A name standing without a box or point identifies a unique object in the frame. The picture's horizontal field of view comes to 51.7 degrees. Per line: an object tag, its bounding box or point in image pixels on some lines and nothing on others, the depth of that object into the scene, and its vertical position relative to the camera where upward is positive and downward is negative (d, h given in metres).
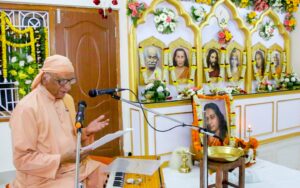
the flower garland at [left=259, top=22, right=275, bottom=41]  5.78 +0.86
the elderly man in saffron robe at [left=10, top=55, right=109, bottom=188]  1.83 -0.35
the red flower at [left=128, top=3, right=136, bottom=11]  4.27 +1.00
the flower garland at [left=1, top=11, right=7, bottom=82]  3.70 +0.43
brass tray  2.75 -0.71
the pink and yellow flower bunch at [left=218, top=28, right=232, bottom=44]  5.23 +0.70
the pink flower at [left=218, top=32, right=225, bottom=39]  5.22 +0.72
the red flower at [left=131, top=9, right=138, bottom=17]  4.29 +0.91
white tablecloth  3.41 -1.17
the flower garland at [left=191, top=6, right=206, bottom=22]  4.93 +1.03
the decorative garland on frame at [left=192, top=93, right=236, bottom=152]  4.24 -0.51
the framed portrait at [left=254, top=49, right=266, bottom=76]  5.72 +0.32
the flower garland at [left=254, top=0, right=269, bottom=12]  5.65 +1.32
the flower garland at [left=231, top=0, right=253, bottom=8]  5.46 +1.32
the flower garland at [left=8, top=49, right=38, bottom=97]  3.79 +0.13
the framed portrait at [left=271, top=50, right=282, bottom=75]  5.96 +0.32
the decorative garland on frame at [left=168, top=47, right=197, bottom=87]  4.95 +0.13
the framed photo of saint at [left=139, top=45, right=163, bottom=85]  4.51 +0.22
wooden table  2.72 -0.81
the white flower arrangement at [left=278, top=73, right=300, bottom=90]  5.68 -0.10
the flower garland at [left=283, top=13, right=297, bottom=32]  6.00 +1.06
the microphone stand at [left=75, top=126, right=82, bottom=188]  1.25 -0.32
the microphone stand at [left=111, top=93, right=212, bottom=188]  1.63 -0.39
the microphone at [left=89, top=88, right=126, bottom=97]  1.51 -0.06
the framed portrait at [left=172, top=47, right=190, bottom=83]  4.86 +0.24
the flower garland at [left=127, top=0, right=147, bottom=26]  4.28 +0.97
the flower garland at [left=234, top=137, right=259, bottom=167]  3.96 -0.93
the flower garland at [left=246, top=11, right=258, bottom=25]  5.53 +1.07
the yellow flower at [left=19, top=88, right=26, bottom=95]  3.85 -0.13
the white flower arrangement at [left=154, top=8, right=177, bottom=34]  4.62 +0.87
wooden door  4.09 +0.33
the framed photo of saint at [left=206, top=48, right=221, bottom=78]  5.20 +0.26
